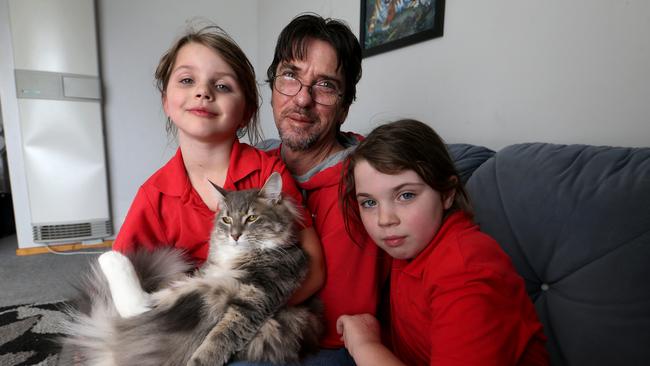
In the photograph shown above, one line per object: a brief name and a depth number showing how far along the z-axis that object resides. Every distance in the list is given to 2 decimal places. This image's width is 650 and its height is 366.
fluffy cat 0.92
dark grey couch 0.83
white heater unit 3.10
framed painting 1.84
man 1.12
